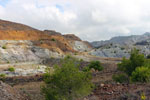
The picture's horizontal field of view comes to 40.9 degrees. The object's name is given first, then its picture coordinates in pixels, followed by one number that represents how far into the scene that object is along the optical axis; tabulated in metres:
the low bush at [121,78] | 12.74
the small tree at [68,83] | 7.79
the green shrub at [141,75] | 10.80
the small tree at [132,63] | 13.85
